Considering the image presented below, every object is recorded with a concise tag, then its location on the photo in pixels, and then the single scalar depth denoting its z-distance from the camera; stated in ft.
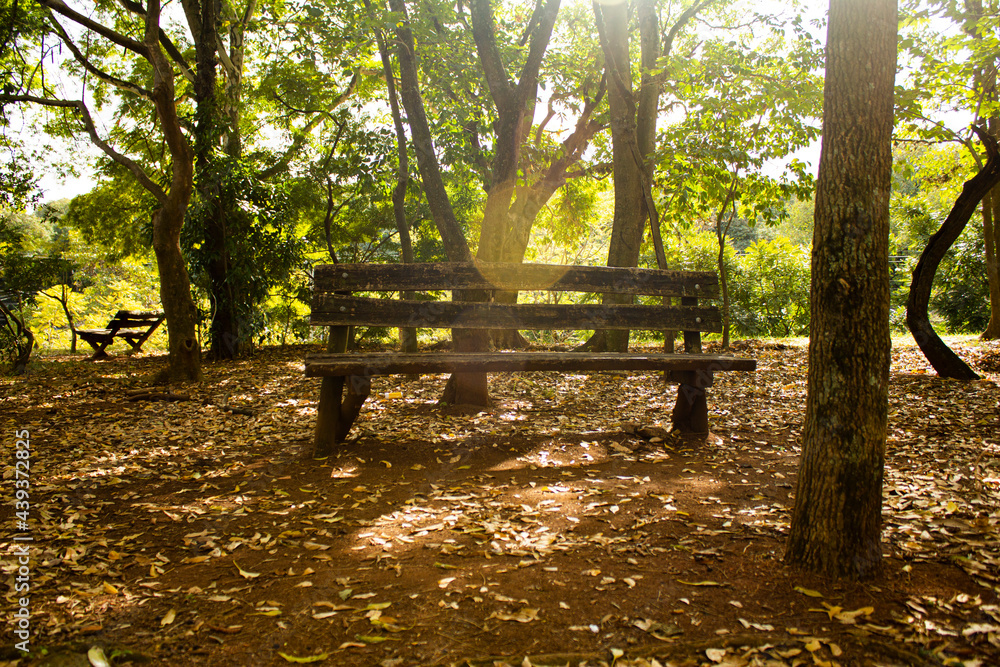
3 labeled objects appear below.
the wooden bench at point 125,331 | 35.14
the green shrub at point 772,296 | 58.90
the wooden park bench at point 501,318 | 12.57
